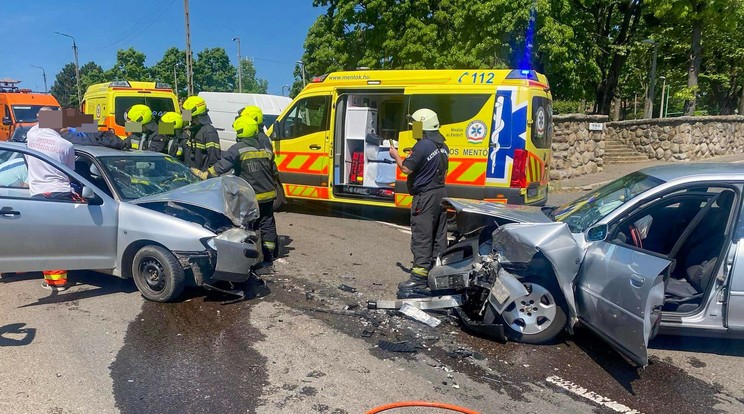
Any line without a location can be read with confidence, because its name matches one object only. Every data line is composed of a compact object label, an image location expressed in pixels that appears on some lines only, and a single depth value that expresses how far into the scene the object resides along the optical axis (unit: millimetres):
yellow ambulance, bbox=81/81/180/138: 14438
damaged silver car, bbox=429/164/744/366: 3740
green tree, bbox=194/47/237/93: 67125
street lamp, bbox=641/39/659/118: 22828
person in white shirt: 5285
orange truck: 18873
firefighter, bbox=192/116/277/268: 6379
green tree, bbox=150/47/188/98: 58469
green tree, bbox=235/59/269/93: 98000
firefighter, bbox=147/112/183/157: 8625
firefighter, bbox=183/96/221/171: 8344
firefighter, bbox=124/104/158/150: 9016
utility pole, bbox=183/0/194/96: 25609
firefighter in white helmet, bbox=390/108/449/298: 5738
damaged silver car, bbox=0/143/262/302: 5070
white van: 16953
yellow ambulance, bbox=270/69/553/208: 8234
